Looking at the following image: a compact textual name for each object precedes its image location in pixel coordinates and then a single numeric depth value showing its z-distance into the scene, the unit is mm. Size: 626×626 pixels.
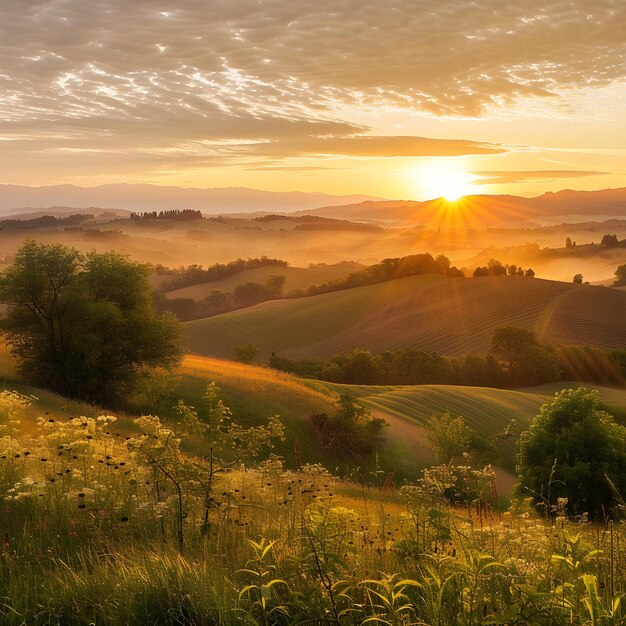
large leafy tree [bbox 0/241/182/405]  30438
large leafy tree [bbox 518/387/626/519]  22812
